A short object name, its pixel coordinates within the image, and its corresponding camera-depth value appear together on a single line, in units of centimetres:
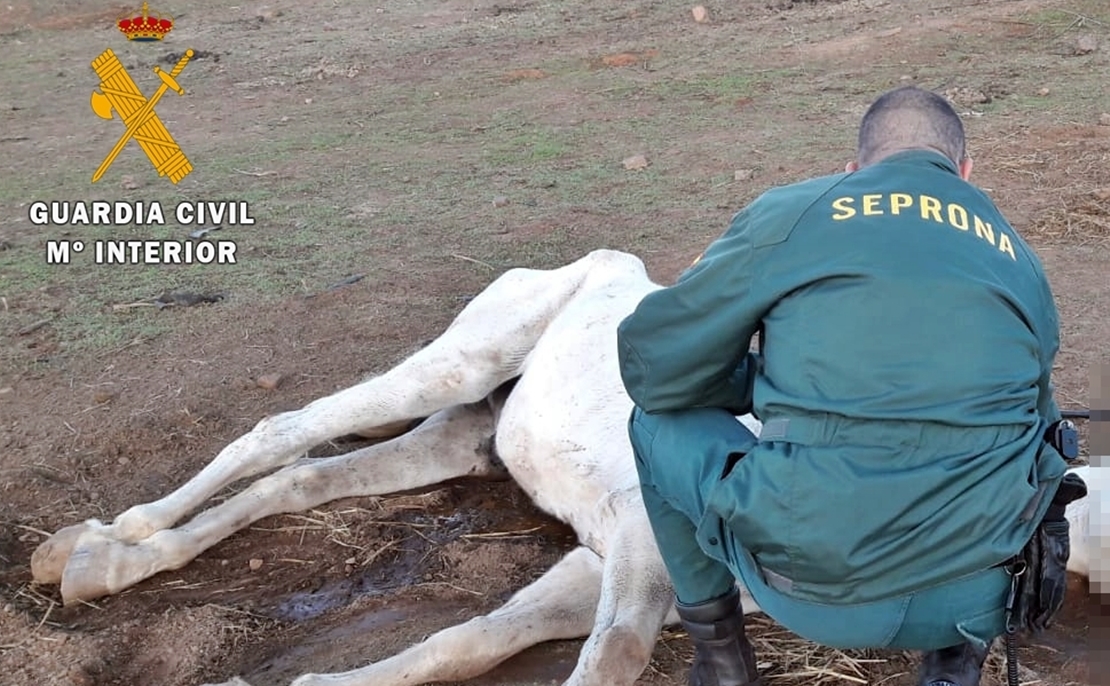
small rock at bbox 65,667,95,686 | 314
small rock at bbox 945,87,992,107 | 829
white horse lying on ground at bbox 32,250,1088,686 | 308
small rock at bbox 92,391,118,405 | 479
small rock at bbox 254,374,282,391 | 493
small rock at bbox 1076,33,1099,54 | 927
